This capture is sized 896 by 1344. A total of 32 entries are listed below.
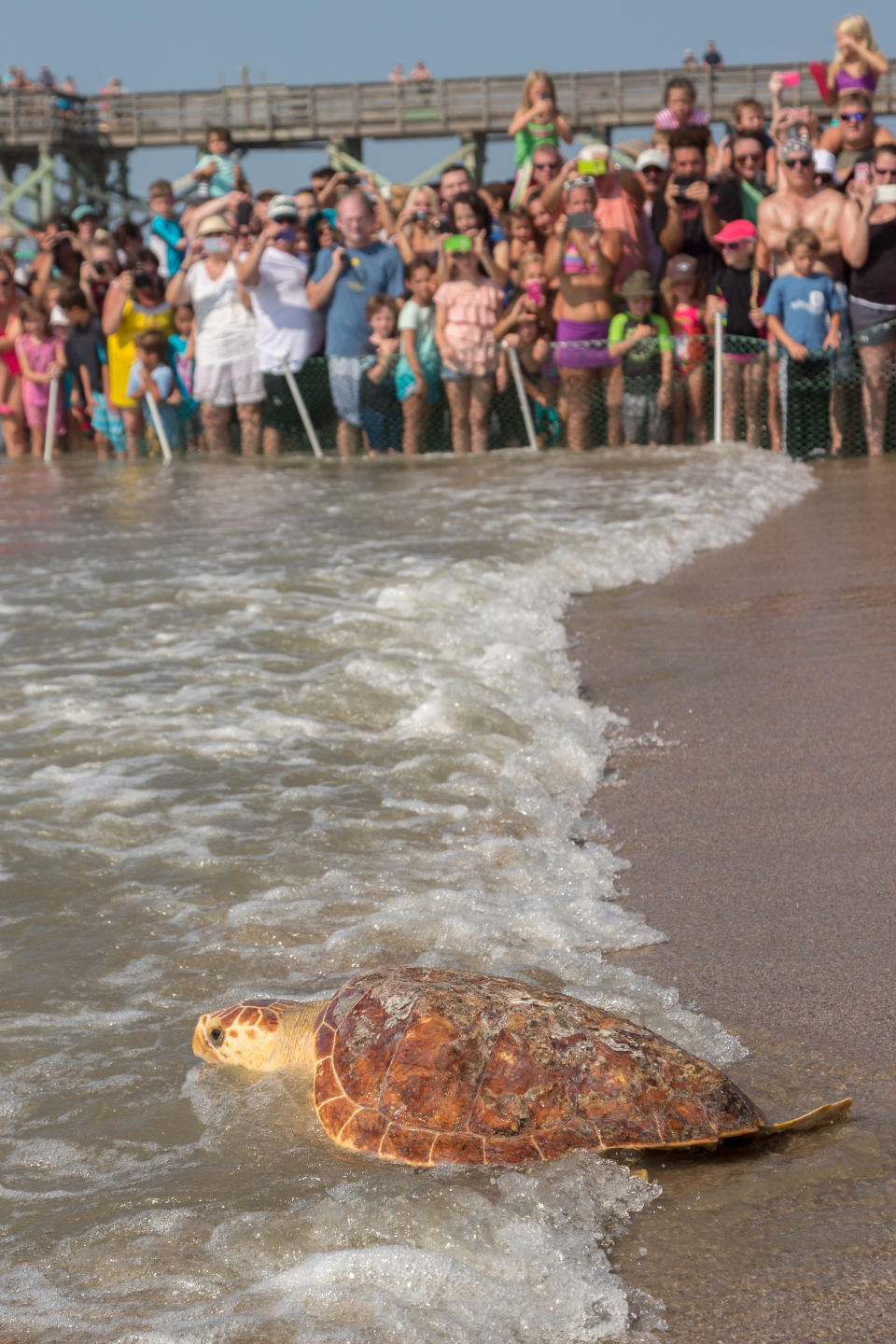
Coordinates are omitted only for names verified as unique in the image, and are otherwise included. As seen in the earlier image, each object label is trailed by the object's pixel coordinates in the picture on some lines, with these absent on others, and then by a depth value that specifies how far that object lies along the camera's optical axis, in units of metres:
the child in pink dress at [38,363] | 14.68
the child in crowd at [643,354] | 11.92
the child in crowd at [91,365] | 14.32
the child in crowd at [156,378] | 13.71
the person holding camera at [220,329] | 13.23
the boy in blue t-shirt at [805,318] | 11.38
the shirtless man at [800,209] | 11.05
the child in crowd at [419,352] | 12.48
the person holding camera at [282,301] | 12.74
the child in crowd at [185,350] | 13.76
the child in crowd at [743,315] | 11.87
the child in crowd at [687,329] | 11.92
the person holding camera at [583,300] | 11.69
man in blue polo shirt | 12.48
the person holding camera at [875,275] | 11.01
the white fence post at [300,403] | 13.10
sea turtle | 2.49
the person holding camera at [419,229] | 12.75
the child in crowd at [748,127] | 12.01
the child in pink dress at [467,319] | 12.17
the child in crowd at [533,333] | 12.27
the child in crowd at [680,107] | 11.87
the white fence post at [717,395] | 11.75
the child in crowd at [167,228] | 14.59
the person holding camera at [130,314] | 13.80
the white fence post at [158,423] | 13.90
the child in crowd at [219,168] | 14.46
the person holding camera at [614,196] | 11.80
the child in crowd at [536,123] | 12.58
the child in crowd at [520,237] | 12.32
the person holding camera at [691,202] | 11.65
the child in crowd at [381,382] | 12.73
